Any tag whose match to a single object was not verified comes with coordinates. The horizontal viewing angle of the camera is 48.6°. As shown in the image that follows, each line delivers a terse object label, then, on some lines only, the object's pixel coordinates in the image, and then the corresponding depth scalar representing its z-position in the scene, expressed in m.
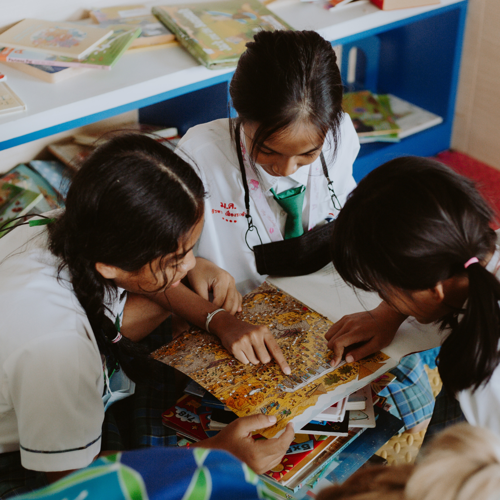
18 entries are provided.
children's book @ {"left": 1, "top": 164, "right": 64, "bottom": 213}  1.66
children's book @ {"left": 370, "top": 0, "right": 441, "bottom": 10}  1.83
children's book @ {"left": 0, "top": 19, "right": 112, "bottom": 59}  1.51
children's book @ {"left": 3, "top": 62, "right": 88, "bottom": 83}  1.46
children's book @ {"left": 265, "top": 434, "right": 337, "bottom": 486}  0.90
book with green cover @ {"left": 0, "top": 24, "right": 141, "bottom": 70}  1.47
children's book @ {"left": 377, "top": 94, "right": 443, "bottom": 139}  2.33
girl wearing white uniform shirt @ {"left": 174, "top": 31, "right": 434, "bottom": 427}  1.04
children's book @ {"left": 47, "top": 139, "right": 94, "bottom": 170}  1.77
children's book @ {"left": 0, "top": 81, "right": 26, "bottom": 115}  1.34
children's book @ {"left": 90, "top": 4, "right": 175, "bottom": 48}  1.63
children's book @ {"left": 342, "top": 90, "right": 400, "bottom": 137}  2.25
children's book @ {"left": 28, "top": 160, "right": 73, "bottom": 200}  1.71
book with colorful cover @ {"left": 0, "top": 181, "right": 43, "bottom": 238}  1.60
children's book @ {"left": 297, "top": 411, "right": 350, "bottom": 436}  0.93
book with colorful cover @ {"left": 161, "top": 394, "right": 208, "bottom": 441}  1.00
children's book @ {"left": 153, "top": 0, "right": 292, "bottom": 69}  1.56
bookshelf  1.40
